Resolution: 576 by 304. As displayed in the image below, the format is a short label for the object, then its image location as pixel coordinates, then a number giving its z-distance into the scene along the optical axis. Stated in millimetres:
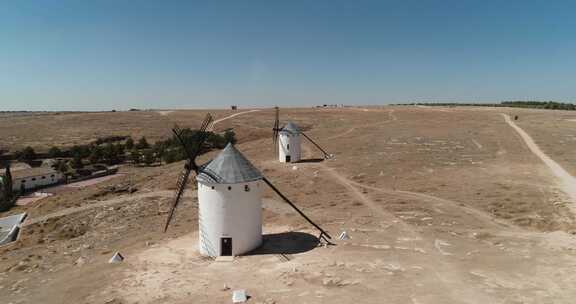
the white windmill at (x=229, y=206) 19562
